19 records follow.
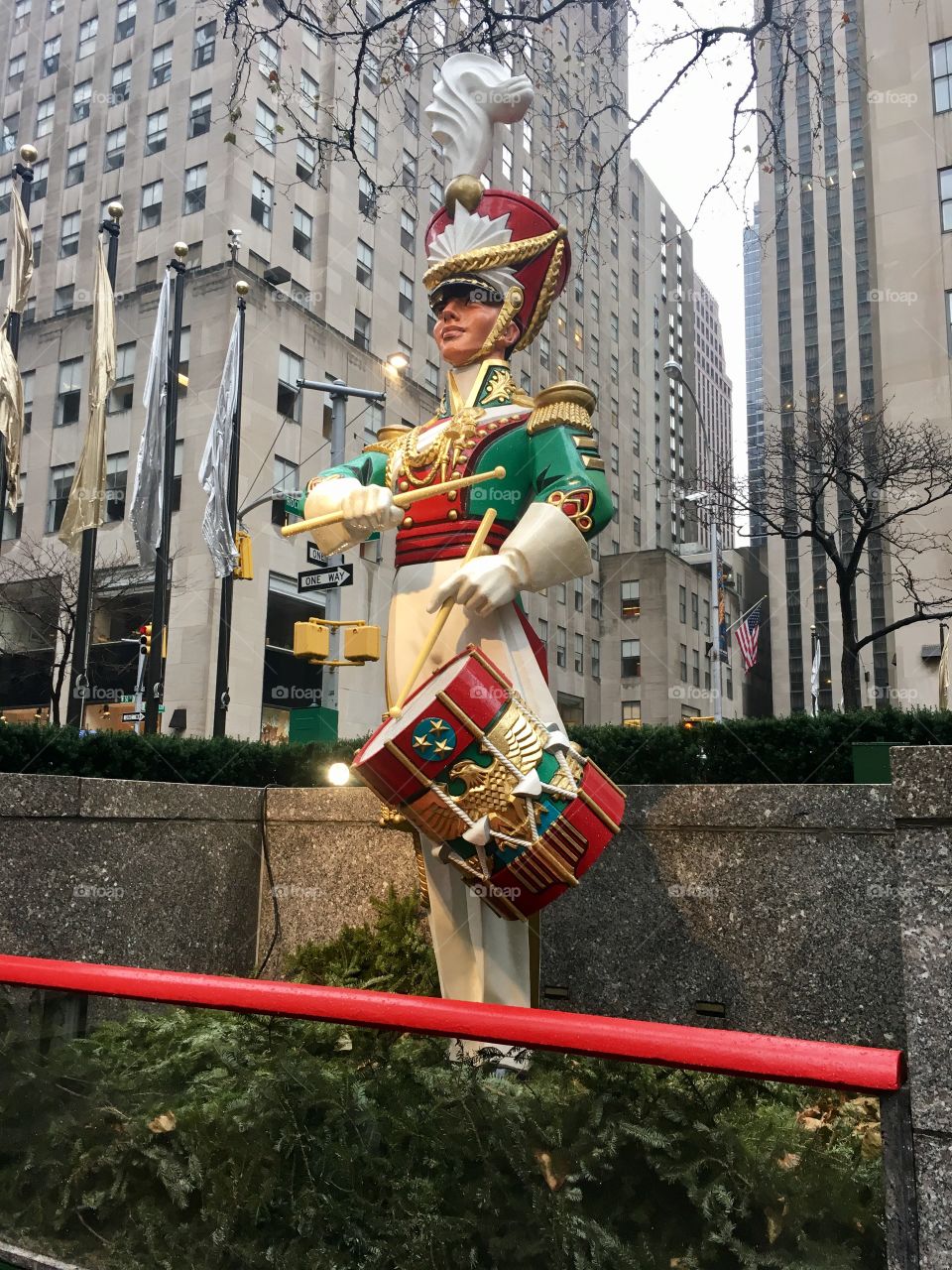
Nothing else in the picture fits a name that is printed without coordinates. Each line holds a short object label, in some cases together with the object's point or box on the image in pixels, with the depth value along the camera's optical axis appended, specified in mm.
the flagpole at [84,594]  13078
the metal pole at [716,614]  25891
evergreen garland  1995
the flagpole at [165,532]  14297
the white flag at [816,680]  32688
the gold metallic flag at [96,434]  10867
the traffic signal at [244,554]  16197
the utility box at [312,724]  15727
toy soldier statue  4441
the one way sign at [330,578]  14057
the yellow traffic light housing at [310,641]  14508
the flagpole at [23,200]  10867
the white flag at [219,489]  15148
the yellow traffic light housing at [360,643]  13523
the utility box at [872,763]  5305
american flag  24594
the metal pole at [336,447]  16078
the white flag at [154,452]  13547
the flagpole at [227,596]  15961
